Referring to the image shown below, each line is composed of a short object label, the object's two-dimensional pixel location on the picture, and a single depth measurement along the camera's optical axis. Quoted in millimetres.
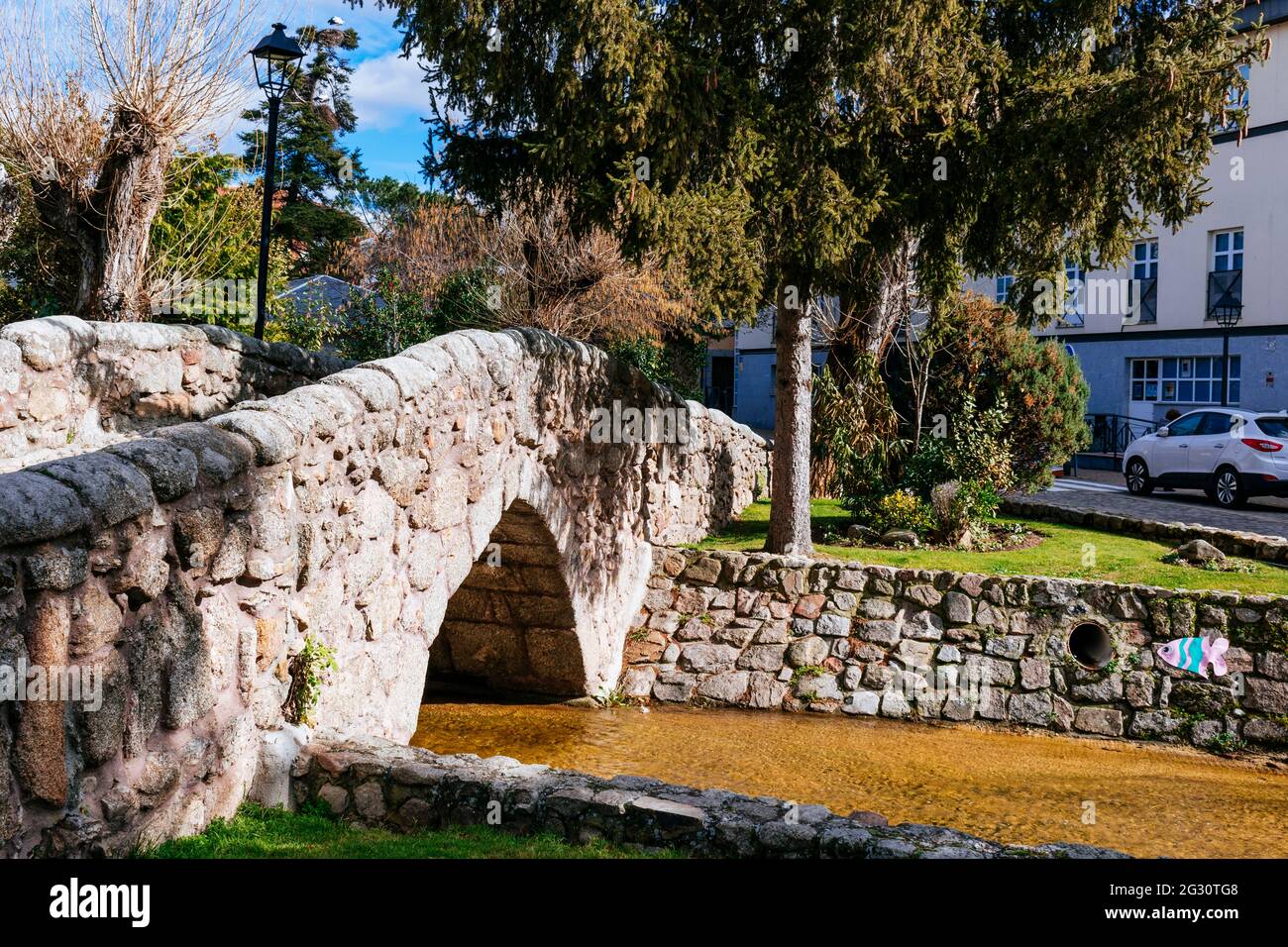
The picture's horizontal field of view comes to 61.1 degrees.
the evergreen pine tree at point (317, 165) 31547
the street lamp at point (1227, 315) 19734
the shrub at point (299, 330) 13953
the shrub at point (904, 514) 11953
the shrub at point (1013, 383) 13086
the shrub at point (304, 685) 5059
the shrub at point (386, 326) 15781
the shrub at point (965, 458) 12148
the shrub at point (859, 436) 12586
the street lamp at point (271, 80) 10469
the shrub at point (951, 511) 11648
